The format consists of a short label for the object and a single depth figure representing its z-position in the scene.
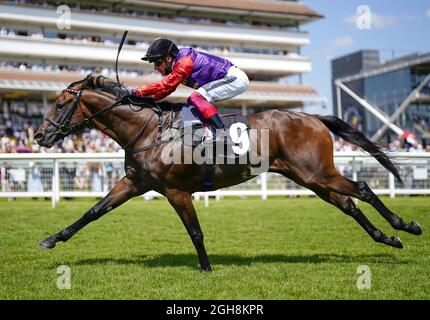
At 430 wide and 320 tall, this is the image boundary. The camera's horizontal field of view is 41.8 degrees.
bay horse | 5.84
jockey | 5.60
